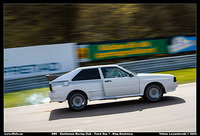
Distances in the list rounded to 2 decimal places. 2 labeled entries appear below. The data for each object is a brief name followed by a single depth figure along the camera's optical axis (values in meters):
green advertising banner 16.11
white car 8.41
